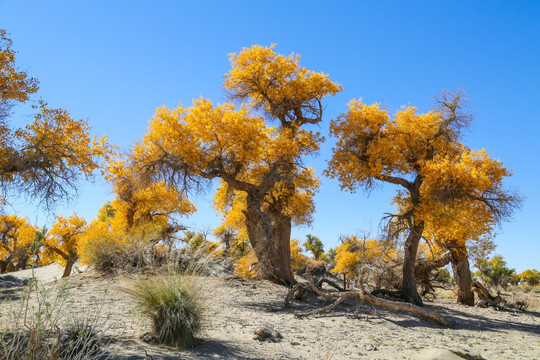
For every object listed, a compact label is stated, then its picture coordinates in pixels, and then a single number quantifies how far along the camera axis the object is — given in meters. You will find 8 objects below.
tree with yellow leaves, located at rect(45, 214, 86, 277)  32.31
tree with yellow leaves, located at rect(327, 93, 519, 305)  14.42
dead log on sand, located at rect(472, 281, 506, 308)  18.44
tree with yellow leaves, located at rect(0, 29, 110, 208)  12.35
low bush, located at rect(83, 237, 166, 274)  14.37
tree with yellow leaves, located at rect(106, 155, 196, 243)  24.30
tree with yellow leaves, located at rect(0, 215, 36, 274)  34.19
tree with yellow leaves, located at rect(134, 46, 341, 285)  15.17
